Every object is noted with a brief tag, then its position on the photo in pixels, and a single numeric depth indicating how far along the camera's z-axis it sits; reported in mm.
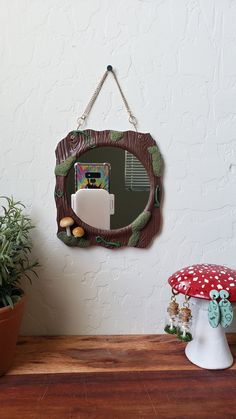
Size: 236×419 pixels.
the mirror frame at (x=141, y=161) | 872
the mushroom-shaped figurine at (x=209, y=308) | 747
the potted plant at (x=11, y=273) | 714
